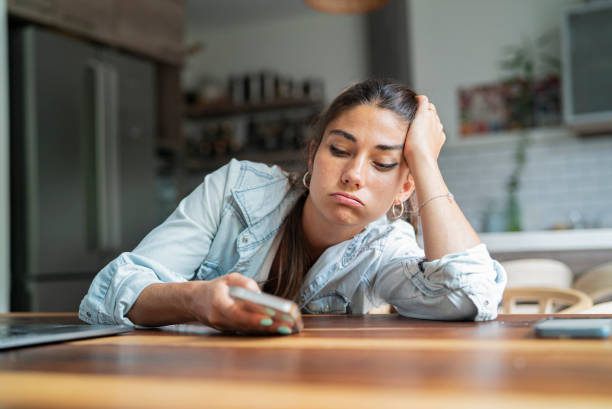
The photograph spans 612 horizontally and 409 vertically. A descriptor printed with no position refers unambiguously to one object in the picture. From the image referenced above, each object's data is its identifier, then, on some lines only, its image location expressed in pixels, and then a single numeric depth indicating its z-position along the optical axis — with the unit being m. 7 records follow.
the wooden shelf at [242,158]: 5.47
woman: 1.10
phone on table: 0.72
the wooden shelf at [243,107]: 5.40
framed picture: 4.65
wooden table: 0.44
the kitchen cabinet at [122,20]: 3.40
